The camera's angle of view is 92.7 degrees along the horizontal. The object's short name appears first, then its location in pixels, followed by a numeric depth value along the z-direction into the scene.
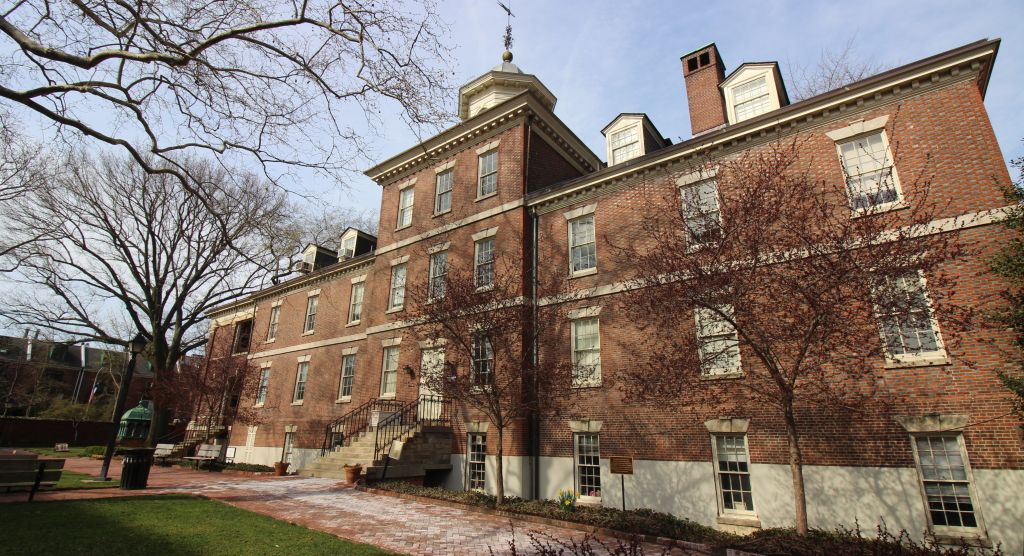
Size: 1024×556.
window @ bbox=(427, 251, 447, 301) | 19.14
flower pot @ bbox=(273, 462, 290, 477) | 19.42
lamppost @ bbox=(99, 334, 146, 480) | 14.80
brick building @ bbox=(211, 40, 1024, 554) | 9.50
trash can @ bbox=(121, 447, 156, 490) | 13.03
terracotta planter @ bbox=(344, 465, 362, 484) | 15.26
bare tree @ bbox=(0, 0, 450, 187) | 7.60
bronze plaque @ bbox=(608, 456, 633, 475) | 11.26
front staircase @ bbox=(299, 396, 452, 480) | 15.17
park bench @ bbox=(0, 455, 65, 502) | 10.62
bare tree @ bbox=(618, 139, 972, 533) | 7.92
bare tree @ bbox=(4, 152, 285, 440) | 21.89
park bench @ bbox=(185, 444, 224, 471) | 22.00
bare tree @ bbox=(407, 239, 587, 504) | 12.91
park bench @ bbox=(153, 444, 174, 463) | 23.30
